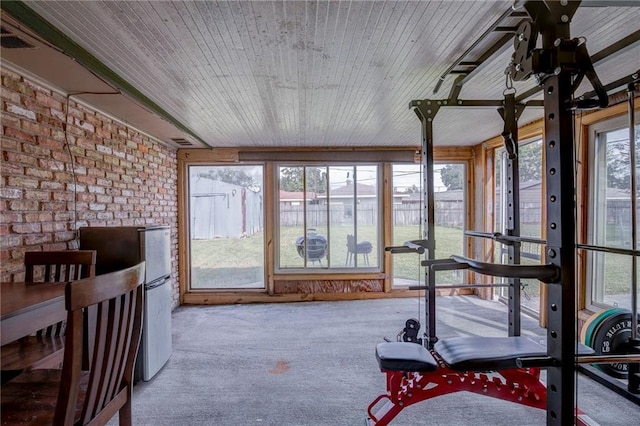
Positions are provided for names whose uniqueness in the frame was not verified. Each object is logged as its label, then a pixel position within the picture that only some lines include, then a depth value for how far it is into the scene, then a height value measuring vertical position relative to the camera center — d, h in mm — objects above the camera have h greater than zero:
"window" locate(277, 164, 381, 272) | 5086 -84
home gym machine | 1184 -35
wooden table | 1194 -381
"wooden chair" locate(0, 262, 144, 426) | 1073 -592
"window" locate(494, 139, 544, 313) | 3914 +39
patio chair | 5164 -594
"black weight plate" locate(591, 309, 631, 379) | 2467 -961
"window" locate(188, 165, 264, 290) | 5031 -234
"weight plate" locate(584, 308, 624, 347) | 2543 -880
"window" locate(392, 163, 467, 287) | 5172 -52
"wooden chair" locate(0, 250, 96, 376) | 1560 -678
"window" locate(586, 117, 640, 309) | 2916 -28
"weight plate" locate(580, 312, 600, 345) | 2620 -989
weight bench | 1789 -994
